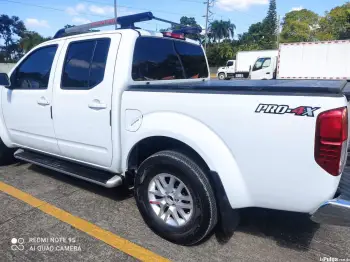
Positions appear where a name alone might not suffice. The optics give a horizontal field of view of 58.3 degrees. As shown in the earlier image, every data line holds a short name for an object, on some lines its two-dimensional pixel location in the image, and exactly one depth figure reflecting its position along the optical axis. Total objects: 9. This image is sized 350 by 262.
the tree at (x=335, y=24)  50.99
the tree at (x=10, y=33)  63.90
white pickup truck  2.10
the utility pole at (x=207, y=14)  45.79
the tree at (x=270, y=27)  72.73
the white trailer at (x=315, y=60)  16.48
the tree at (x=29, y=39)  51.86
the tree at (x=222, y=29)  87.19
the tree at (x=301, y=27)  62.84
